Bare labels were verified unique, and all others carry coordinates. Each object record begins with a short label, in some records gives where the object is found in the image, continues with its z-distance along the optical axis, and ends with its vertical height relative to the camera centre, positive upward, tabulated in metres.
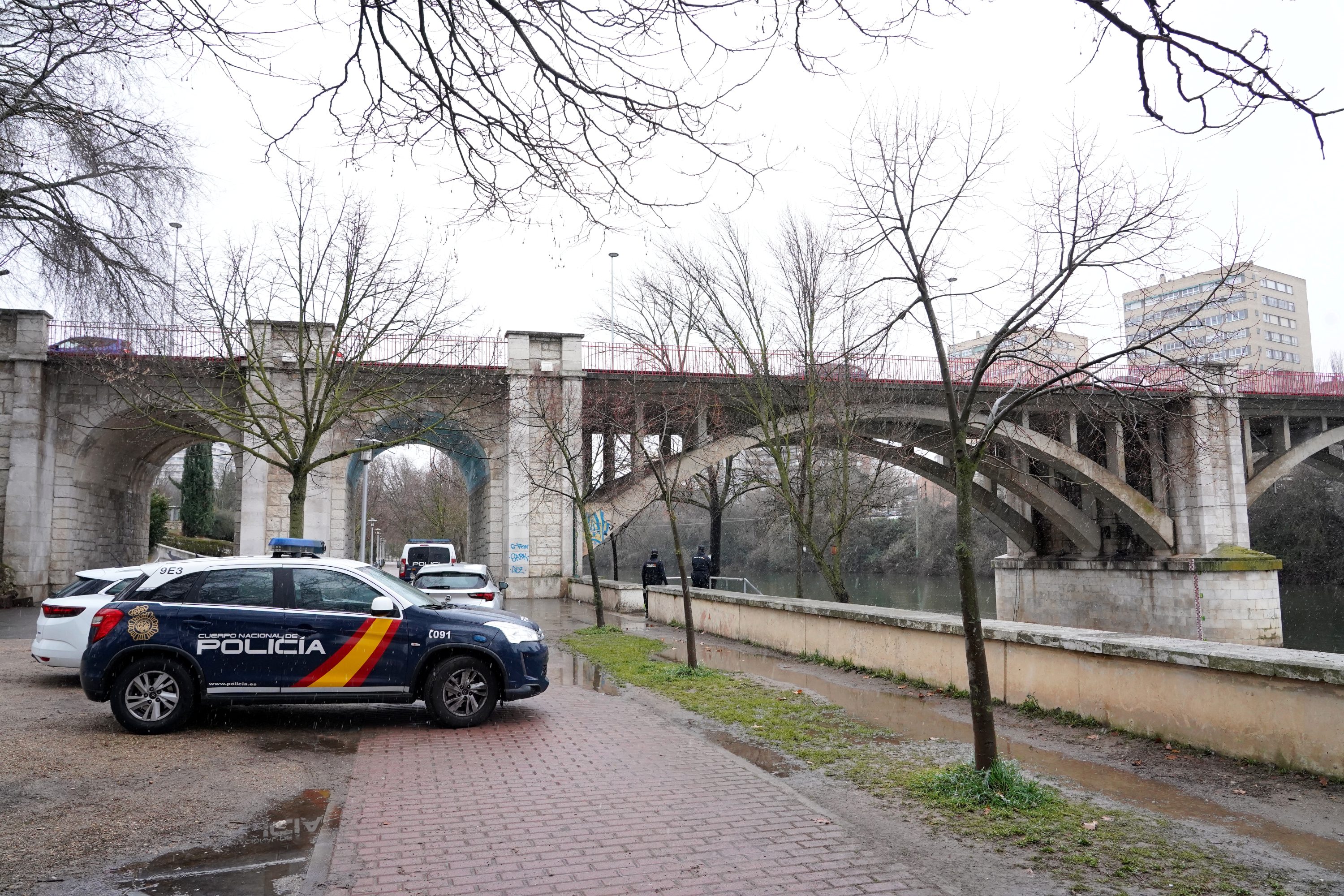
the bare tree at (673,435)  11.80 +3.24
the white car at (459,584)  15.30 -0.79
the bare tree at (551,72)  3.58 +2.13
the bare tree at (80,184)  6.80 +3.32
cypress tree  52.62 +2.87
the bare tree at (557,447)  24.75 +2.68
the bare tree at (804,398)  18.92 +3.11
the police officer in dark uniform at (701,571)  25.17 -1.06
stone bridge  25.84 +1.96
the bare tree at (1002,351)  5.73 +1.24
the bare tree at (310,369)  16.91 +3.97
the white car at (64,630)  9.98 -0.94
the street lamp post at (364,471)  31.69 +2.79
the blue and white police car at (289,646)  7.55 -0.91
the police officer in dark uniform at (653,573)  22.42 -0.97
